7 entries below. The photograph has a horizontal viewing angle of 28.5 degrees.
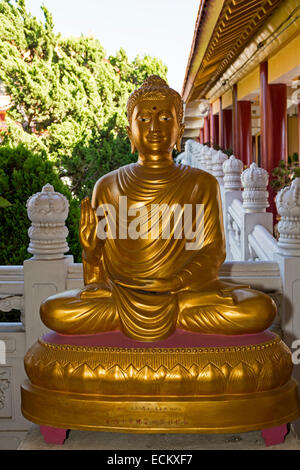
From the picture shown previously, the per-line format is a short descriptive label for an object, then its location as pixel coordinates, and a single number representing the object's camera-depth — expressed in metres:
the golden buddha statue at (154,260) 2.30
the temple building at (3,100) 14.10
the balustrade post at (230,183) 5.71
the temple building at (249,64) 5.49
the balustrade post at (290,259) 2.83
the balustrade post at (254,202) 4.30
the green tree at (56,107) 7.73
